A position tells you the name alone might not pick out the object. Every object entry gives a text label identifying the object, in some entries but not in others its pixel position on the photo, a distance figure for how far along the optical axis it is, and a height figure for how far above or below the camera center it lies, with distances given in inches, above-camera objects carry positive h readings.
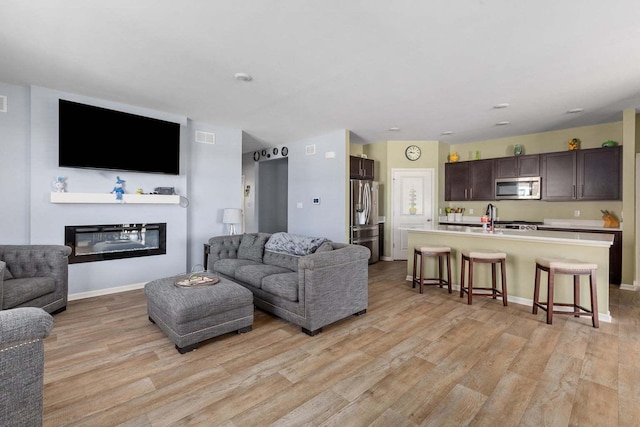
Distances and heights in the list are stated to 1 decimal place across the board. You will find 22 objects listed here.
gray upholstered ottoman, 98.8 -34.0
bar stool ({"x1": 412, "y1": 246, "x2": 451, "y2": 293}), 162.9 -26.2
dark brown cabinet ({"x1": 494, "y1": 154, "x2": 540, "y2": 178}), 226.1 +37.0
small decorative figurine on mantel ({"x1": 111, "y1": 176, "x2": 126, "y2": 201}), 165.0 +13.7
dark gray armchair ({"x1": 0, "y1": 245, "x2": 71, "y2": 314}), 122.0 -25.4
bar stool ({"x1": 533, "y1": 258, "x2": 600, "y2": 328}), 120.0 -26.9
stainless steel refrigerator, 231.9 -1.4
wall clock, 263.0 +54.6
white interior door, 262.7 +10.9
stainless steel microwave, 226.4 +19.8
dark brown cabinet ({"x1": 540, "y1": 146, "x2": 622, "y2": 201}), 194.5 +27.0
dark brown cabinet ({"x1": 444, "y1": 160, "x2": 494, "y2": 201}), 249.2 +28.5
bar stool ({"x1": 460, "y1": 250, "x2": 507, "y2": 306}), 143.3 -25.3
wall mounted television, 150.9 +39.8
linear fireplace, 157.3 -15.8
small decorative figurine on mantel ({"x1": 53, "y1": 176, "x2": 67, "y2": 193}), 149.6 +14.3
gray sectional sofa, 113.3 -28.1
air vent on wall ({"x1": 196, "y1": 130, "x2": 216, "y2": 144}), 205.0 +52.7
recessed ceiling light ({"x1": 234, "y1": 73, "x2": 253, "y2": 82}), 129.1 +59.6
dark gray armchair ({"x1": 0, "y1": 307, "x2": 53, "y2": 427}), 42.7 -22.4
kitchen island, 129.2 -18.1
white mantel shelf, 149.3 +8.0
